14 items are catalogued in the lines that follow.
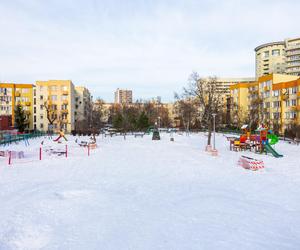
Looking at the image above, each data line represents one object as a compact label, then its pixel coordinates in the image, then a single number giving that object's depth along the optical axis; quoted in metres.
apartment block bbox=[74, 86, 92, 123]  73.44
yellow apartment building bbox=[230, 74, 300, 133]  46.22
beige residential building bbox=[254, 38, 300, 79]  83.41
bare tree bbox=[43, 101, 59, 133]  60.13
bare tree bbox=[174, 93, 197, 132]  67.31
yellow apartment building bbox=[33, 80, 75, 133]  61.62
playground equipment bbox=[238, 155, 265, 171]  14.07
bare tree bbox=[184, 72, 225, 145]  30.06
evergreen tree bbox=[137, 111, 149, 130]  63.71
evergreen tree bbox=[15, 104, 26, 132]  54.72
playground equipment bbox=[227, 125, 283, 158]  21.11
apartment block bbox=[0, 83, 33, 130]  60.84
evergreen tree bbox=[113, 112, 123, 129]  65.22
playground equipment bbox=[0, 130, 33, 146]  30.69
